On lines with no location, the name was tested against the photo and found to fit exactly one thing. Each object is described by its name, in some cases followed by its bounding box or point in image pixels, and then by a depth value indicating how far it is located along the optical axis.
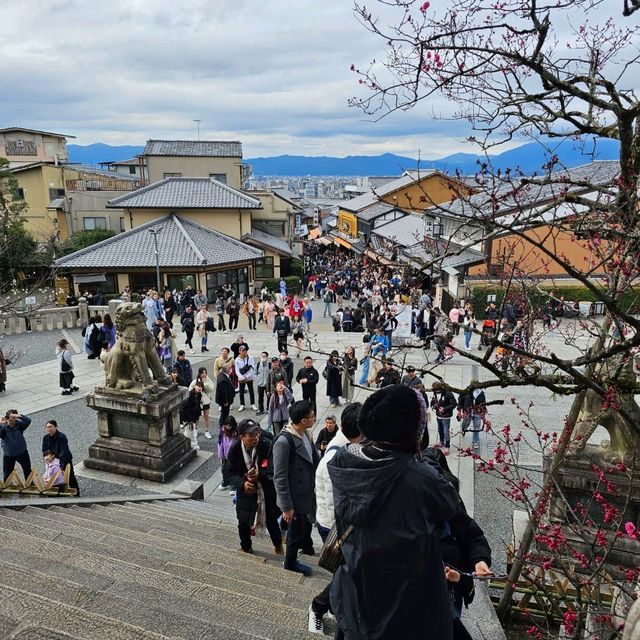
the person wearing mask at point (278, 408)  9.98
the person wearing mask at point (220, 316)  22.52
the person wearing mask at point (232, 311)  22.19
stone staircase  3.32
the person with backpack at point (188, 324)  18.83
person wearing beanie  2.42
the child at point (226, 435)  7.10
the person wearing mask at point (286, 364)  12.33
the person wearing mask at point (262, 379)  12.73
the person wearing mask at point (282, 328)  17.27
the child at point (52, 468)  7.80
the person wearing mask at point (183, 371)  12.49
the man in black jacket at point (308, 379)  12.05
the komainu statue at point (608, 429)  6.42
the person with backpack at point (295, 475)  4.99
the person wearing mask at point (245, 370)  12.66
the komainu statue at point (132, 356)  9.17
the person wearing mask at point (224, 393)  11.15
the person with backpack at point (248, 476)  5.37
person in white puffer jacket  4.02
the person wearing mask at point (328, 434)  6.68
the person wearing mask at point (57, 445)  7.87
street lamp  24.74
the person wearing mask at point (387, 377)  7.59
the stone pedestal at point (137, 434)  9.36
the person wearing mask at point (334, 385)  13.05
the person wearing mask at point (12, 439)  8.31
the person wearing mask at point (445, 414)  9.58
